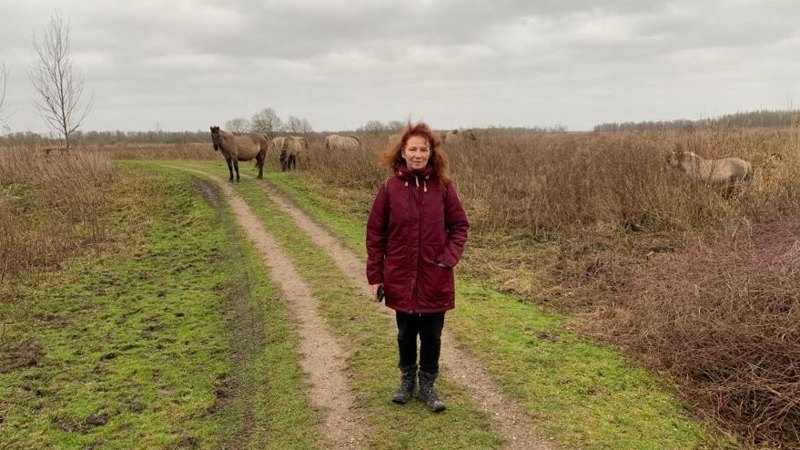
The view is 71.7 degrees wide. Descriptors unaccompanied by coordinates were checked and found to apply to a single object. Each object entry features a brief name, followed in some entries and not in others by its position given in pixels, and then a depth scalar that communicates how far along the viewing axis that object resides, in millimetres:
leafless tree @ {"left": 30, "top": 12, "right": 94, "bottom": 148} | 20281
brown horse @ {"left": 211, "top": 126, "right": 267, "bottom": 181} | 17109
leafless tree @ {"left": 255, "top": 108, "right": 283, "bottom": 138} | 37262
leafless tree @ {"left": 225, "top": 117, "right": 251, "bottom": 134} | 48431
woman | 3951
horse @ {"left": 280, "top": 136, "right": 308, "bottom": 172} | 21469
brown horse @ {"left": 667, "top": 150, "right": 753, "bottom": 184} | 9883
